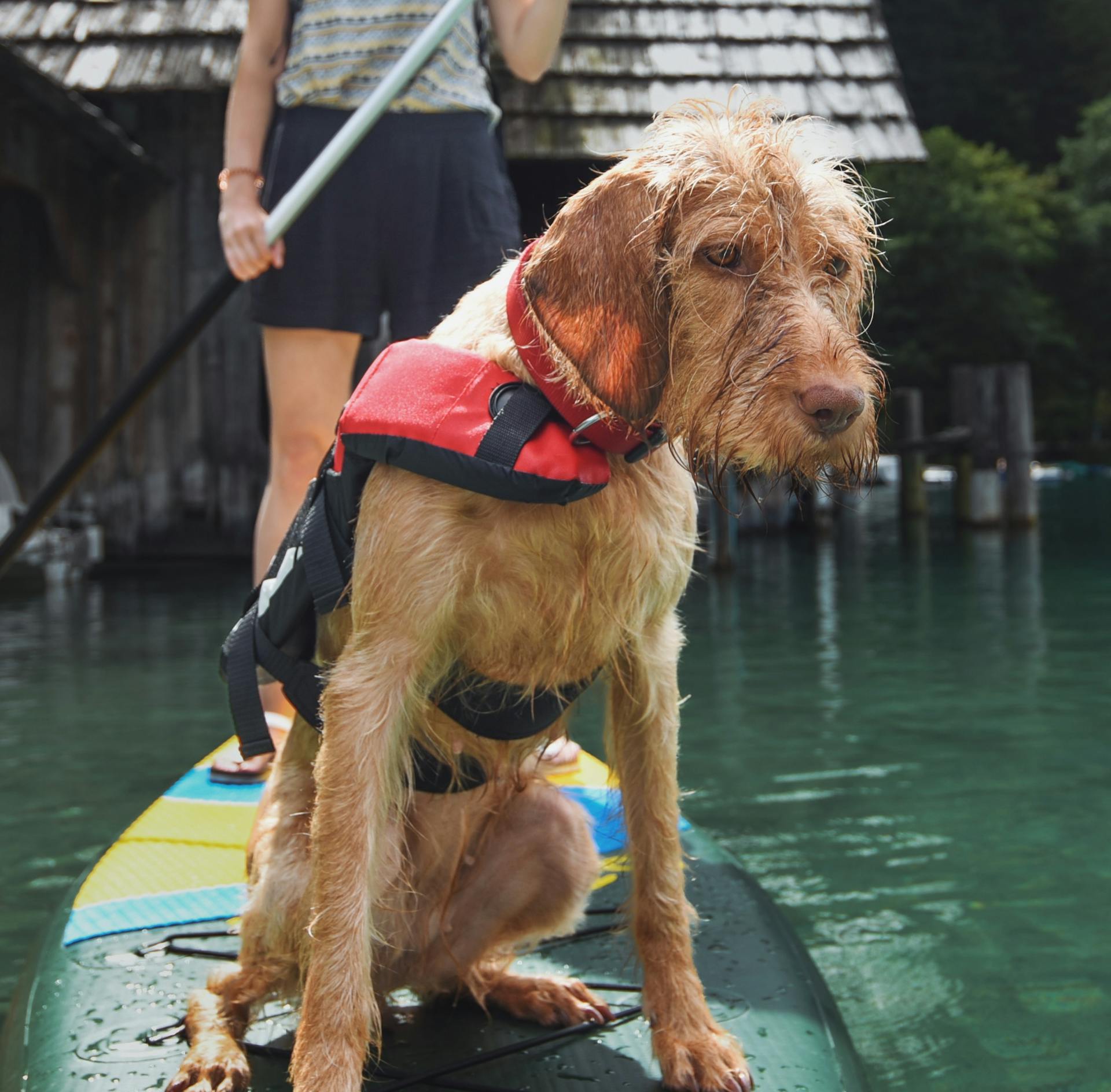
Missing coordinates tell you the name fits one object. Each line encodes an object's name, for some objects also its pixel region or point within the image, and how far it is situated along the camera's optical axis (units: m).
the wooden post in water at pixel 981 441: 13.10
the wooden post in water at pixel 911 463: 14.83
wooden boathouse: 8.41
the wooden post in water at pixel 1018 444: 13.07
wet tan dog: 1.42
